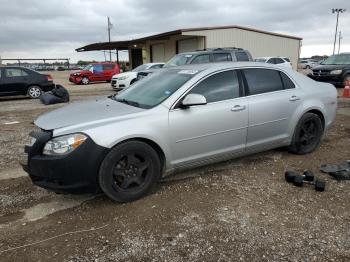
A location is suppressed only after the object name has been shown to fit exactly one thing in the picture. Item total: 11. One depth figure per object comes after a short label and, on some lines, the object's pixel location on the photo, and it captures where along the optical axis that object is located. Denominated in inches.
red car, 955.3
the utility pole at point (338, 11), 2380.7
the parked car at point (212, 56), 458.9
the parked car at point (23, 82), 547.0
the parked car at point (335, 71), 593.6
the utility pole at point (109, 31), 1823.3
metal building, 979.3
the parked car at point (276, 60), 820.9
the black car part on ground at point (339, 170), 172.1
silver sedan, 136.2
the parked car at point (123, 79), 685.9
